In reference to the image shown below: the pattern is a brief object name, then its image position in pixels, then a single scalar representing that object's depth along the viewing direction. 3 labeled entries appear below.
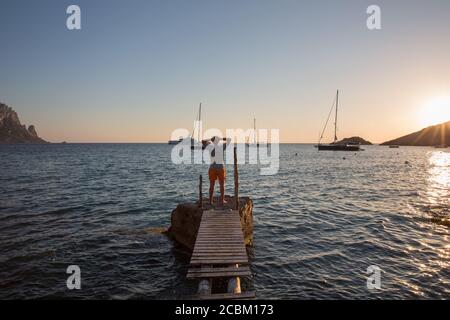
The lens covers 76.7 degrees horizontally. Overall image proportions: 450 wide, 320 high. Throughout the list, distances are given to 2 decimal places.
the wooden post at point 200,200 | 13.68
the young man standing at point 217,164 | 12.88
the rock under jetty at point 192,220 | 13.59
